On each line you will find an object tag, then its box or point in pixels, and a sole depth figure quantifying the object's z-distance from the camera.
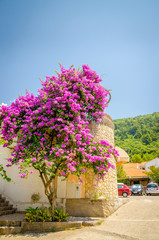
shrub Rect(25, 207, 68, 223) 7.75
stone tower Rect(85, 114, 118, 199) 10.30
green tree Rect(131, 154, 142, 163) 63.94
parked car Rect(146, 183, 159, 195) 23.16
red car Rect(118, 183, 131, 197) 21.37
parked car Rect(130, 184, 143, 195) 24.50
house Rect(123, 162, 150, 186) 36.78
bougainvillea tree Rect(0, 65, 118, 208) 7.98
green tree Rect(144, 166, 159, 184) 29.78
